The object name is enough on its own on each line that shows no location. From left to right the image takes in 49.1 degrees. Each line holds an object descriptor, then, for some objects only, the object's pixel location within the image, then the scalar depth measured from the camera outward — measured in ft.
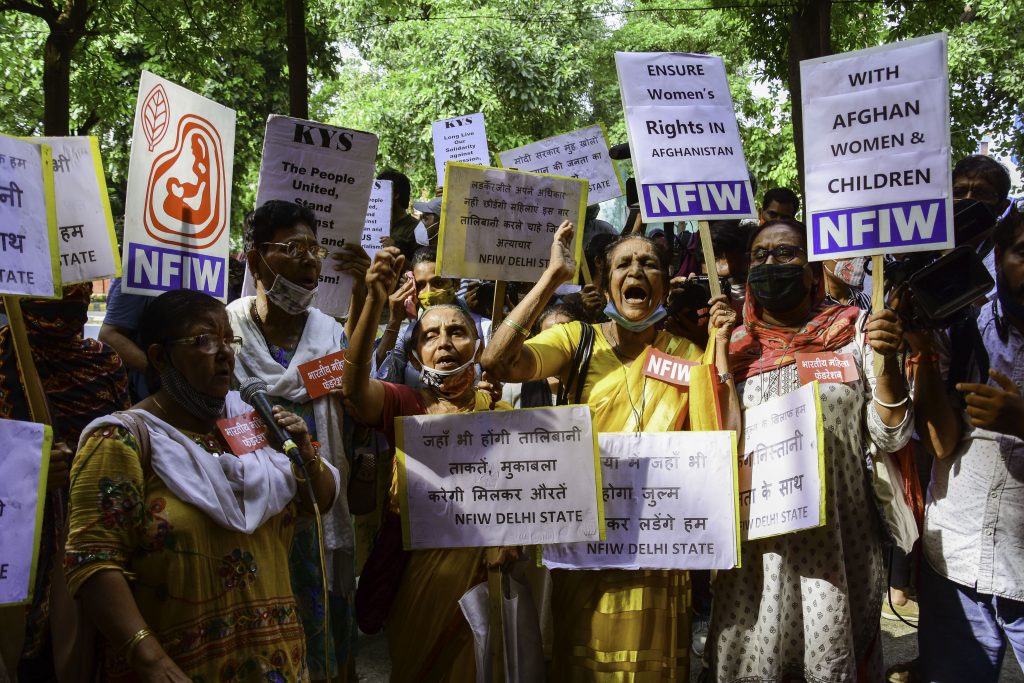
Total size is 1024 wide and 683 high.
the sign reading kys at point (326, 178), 16.02
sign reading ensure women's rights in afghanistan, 15.49
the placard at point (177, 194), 14.32
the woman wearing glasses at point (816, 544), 12.94
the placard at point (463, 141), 28.96
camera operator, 12.65
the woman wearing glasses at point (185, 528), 9.85
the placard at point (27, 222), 10.92
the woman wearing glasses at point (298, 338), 14.33
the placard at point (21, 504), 10.07
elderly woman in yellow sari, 13.23
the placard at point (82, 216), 13.79
